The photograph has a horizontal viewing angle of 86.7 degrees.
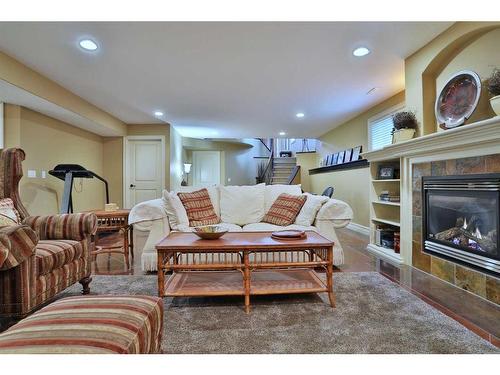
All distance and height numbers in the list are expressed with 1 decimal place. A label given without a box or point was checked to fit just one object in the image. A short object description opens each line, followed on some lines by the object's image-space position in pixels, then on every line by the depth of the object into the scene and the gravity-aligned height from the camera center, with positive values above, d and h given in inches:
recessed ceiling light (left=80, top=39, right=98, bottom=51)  100.3 +56.3
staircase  368.5 +26.8
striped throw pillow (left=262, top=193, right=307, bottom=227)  122.5 -10.4
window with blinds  170.4 +39.7
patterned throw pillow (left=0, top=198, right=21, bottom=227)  72.1 -6.7
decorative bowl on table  82.5 -13.9
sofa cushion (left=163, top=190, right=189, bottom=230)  115.2 -10.6
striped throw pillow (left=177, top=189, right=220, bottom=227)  122.9 -9.4
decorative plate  88.8 +31.4
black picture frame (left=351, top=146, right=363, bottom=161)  210.2 +28.3
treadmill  147.9 +8.9
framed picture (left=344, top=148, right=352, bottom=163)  224.4 +27.7
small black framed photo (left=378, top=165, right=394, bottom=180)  136.4 +7.8
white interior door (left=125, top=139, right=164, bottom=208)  238.7 +17.3
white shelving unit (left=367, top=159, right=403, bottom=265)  141.4 -9.2
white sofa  109.2 -14.1
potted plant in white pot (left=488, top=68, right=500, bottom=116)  75.6 +28.5
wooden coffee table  75.3 -23.0
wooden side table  115.2 -15.4
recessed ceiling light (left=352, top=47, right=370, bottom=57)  107.8 +56.3
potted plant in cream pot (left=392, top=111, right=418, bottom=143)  115.3 +27.2
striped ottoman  32.7 -18.9
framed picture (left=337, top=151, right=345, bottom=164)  236.8 +26.7
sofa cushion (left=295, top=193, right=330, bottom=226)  117.3 -10.3
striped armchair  58.4 -16.4
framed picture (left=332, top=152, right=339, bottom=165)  248.7 +28.1
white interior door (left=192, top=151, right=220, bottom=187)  360.5 +28.1
